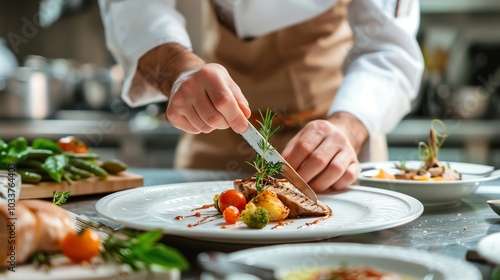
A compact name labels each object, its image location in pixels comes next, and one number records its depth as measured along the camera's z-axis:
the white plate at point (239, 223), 1.02
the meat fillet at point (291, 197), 1.29
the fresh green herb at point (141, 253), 0.76
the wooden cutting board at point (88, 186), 1.58
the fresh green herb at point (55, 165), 1.61
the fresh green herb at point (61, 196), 1.18
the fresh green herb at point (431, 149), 1.63
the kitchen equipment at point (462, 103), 4.11
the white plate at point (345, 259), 0.79
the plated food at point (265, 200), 1.15
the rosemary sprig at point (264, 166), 1.35
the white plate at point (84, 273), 0.75
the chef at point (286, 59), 1.88
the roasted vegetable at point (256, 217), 1.14
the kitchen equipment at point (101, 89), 4.54
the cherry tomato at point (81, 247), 0.80
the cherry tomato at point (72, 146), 1.91
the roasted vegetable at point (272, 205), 1.23
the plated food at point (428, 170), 1.56
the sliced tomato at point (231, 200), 1.27
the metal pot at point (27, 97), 4.25
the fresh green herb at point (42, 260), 0.80
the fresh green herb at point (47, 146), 1.80
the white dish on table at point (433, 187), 1.41
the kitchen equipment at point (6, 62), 4.60
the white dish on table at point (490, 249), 0.83
